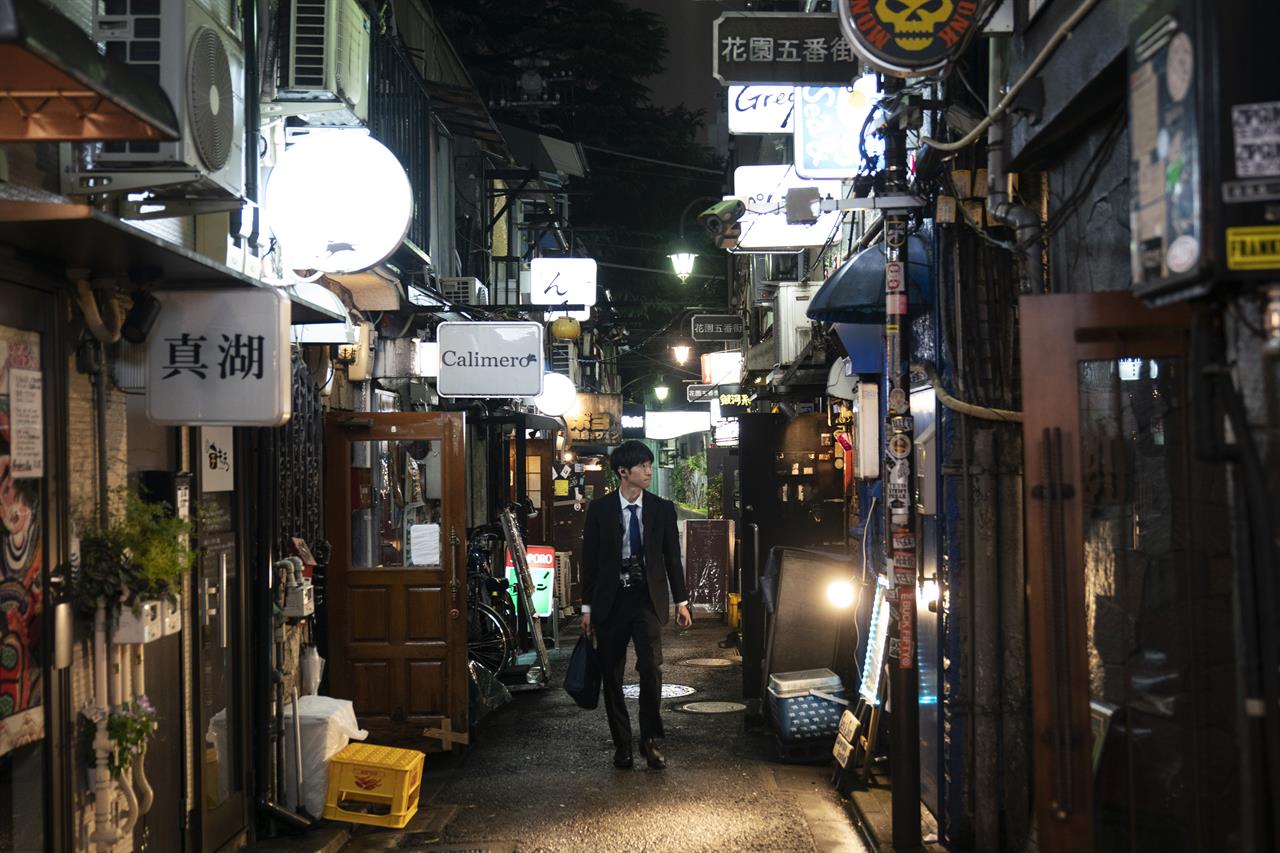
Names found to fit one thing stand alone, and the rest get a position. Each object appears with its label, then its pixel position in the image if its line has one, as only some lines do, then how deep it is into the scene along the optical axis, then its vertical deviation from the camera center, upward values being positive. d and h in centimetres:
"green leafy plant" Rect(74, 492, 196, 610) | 618 -48
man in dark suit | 1099 -120
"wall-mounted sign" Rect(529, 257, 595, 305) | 1986 +296
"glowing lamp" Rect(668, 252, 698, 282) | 2670 +433
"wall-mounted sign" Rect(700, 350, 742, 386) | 2886 +213
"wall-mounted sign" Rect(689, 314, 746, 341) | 2648 +284
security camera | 1174 +235
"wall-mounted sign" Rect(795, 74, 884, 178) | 1135 +308
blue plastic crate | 1098 -236
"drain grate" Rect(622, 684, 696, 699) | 1446 -291
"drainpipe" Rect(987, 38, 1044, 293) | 701 +143
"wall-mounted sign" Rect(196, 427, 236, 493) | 806 +5
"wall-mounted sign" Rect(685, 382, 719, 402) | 3142 +164
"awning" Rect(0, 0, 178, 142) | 378 +139
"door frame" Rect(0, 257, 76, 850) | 591 -30
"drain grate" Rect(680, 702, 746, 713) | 1357 -290
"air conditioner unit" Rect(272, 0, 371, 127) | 883 +298
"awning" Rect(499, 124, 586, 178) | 2506 +676
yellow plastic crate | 906 -248
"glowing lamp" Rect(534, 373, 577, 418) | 2320 +123
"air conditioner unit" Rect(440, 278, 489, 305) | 1599 +230
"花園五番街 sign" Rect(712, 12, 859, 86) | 918 +310
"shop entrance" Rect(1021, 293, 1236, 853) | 506 -68
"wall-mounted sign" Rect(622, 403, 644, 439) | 4784 +137
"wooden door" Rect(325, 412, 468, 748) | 1166 -146
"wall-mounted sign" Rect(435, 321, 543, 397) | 1423 +120
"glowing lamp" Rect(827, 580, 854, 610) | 1192 -144
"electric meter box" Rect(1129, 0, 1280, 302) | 381 +93
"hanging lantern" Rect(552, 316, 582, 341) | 2514 +274
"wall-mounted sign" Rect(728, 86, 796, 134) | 1416 +409
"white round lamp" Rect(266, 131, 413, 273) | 880 +190
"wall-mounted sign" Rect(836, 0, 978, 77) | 701 +247
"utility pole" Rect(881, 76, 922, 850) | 812 -49
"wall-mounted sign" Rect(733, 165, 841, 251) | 1411 +275
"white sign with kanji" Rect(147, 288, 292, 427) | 673 +61
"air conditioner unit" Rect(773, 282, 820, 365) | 1805 +203
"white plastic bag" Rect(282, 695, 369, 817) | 928 -222
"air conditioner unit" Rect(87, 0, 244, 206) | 625 +206
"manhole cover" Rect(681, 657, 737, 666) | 1691 -296
